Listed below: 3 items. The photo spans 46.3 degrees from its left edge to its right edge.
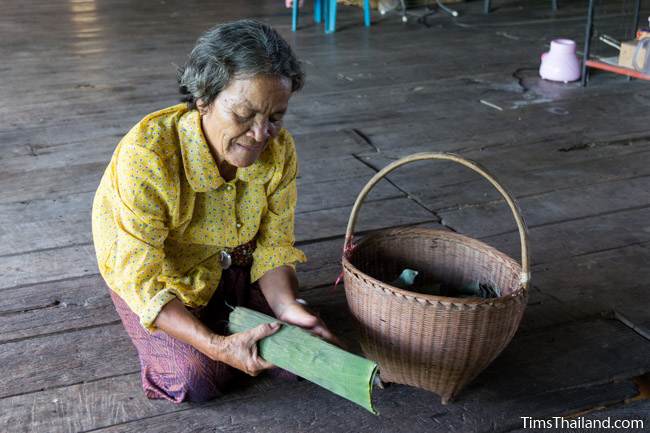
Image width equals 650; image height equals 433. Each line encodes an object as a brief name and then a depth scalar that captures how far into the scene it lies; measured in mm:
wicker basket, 1285
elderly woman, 1320
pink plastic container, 3639
